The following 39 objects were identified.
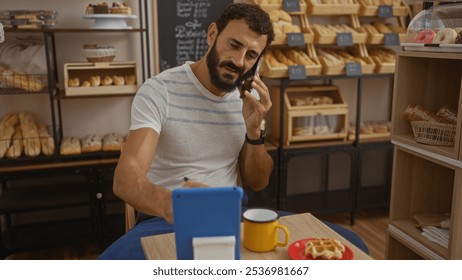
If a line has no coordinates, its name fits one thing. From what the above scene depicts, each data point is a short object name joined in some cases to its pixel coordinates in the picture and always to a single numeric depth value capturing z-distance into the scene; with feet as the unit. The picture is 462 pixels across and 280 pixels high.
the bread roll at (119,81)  7.87
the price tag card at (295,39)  8.44
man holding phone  4.54
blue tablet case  2.26
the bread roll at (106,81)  7.83
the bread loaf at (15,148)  7.49
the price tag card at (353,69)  8.67
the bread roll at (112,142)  7.97
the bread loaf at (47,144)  7.70
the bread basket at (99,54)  7.73
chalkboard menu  8.66
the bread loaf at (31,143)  7.56
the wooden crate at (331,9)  8.61
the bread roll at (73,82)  7.69
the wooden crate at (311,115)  8.72
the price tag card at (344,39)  8.70
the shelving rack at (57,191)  7.56
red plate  3.00
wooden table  3.09
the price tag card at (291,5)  8.45
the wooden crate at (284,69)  8.30
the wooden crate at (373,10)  8.91
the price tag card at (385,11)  8.95
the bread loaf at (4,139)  7.45
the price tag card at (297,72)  8.35
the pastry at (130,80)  7.96
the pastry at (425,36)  4.83
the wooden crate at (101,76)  7.66
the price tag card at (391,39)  8.99
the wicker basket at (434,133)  4.72
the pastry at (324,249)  2.95
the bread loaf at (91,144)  7.89
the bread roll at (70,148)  7.77
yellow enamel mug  3.07
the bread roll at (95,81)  7.76
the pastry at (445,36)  4.49
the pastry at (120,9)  7.67
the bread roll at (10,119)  7.83
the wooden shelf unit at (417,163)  5.04
